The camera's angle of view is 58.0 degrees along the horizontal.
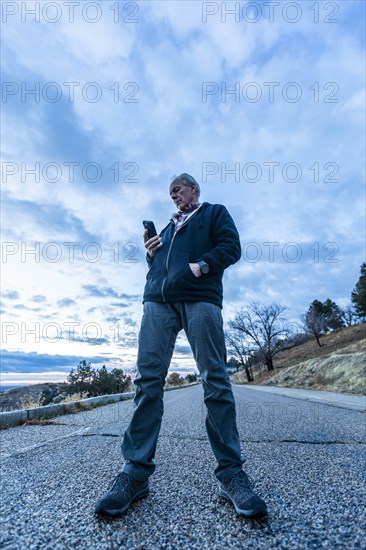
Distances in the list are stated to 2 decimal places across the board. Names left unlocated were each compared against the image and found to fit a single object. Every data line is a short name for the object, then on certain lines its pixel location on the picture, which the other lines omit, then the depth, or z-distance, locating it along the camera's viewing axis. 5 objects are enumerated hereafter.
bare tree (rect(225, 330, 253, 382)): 47.22
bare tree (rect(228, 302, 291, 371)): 43.84
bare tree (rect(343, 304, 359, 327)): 61.69
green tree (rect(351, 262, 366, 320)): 44.65
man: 1.81
